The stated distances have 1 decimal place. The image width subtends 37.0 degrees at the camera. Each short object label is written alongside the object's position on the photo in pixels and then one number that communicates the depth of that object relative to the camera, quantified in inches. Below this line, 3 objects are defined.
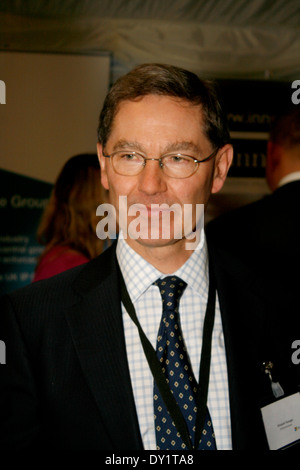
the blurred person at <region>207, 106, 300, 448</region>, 53.2
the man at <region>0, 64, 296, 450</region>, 45.8
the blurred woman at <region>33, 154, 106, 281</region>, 96.0
